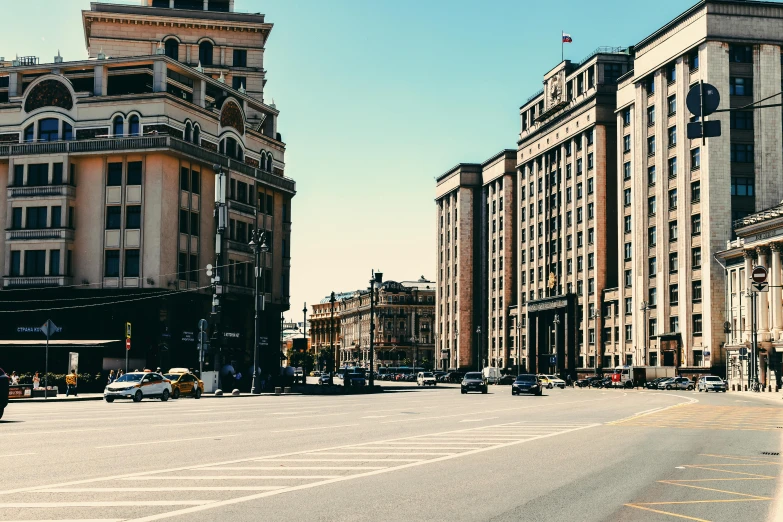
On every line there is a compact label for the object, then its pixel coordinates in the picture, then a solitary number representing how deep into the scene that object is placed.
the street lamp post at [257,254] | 56.99
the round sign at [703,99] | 17.91
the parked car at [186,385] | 49.00
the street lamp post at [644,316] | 97.15
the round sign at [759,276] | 31.59
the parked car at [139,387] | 43.50
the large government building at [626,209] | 88.25
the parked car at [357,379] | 79.69
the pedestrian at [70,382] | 50.61
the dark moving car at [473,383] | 65.38
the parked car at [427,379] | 96.44
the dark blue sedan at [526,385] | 60.16
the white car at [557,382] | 91.88
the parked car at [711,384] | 74.38
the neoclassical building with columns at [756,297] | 78.31
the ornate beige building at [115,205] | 67.69
